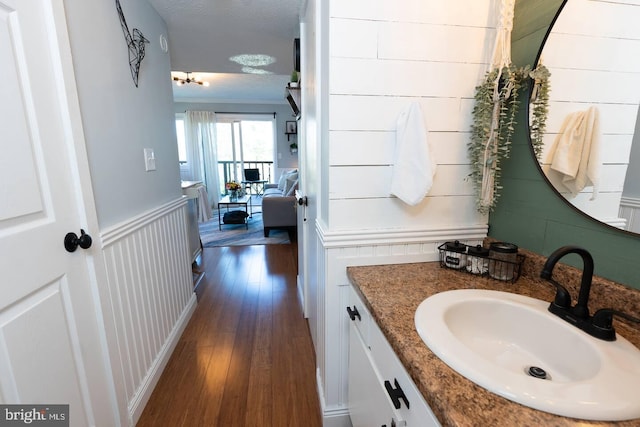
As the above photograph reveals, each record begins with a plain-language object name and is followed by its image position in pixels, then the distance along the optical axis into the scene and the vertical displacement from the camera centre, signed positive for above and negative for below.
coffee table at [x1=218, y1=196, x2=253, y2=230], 5.00 -0.75
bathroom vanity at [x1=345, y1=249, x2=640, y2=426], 0.48 -0.42
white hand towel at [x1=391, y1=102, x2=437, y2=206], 1.01 -0.01
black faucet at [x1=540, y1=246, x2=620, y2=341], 0.64 -0.37
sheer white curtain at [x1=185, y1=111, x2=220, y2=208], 6.40 +0.23
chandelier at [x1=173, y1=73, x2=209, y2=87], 4.30 +1.18
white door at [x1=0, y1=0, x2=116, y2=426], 0.79 -0.20
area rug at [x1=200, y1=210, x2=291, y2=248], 4.27 -1.21
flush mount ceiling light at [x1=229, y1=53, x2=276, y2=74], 2.82 +1.00
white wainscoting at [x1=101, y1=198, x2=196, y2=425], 1.26 -0.73
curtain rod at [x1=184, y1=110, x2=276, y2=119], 6.55 +1.07
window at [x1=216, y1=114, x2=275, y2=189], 6.75 +0.36
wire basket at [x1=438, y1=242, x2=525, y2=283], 0.99 -0.38
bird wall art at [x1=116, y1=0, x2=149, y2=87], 1.42 +0.60
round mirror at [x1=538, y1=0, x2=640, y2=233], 0.71 +0.13
